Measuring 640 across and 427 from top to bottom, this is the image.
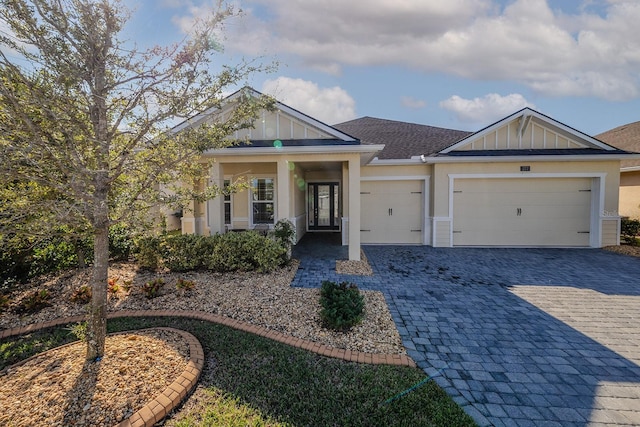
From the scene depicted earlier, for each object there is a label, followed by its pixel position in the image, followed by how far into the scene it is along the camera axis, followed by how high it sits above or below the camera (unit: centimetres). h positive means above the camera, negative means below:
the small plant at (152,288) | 552 -160
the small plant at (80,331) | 327 -146
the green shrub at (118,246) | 771 -112
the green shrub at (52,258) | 628 -122
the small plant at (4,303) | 495 -167
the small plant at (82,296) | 528 -165
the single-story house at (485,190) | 1012 +44
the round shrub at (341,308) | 430 -159
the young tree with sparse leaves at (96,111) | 281 +100
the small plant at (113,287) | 564 -160
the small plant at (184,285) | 572 -159
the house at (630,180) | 1302 +96
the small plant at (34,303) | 503 -170
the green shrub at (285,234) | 799 -85
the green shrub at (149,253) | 713 -120
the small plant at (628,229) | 1102 -106
